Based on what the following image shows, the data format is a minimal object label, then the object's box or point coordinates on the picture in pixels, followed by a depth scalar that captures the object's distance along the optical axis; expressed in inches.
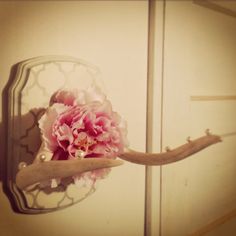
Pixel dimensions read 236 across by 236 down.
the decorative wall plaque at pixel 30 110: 21.0
